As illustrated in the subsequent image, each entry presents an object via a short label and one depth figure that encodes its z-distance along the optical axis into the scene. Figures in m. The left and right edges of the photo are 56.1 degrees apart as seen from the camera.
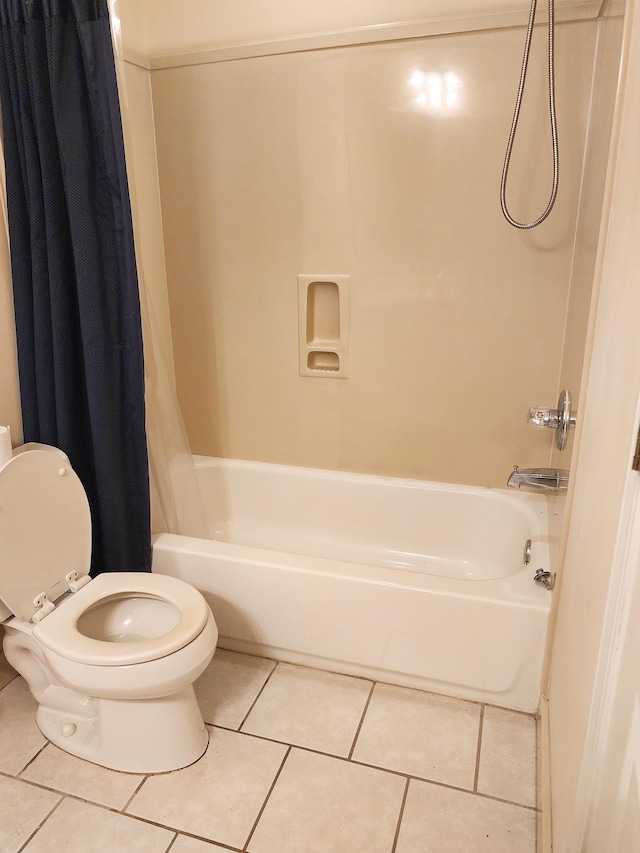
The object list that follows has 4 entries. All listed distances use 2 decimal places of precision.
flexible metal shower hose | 1.70
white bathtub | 1.71
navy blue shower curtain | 1.59
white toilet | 1.48
